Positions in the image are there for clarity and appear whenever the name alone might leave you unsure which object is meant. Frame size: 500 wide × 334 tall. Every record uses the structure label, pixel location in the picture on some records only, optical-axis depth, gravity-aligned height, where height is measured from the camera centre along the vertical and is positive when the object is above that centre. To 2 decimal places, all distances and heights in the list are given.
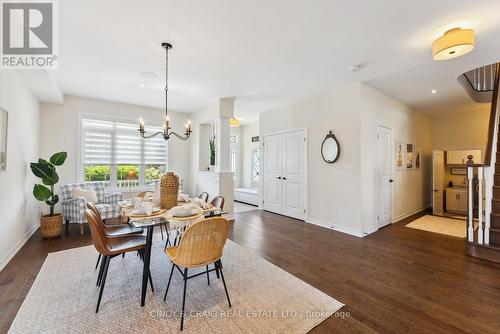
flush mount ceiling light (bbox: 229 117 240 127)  5.48 +1.20
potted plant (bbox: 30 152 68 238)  3.65 -0.43
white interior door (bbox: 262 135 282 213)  5.62 -0.13
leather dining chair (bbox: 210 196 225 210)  2.80 -0.46
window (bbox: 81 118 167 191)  4.96 +0.34
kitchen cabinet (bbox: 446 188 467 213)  5.69 -0.87
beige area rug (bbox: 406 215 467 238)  4.16 -1.24
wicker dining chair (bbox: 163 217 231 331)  1.75 -0.65
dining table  1.98 -0.50
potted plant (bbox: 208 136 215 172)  5.34 +0.36
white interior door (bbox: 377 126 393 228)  4.43 -0.18
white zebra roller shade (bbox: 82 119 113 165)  4.91 +0.63
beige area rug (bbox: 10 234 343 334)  1.73 -1.26
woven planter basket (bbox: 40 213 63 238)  3.65 -0.98
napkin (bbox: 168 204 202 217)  2.12 -0.43
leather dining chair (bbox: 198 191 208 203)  3.25 -0.44
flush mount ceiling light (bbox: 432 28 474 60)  2.23 +1.33
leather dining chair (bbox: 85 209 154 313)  1.95 -0.76
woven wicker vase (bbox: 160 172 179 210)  2.52 -0.27
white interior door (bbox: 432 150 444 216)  5.68 -0.42
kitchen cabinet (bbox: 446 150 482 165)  5.73 +0.31
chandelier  2.71 +0.60
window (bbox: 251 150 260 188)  8.09 +0.01
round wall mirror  4.25 +0.39
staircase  3.02 -0.65
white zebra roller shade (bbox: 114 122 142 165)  5.25 +0.60
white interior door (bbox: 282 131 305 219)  5.02 -0.14
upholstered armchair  3.97 -0.73
